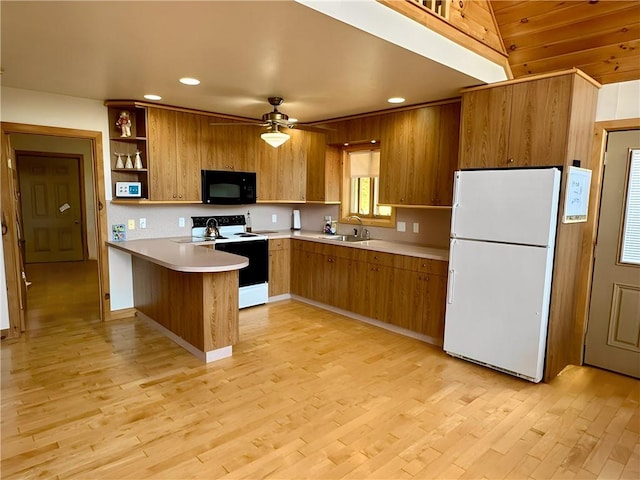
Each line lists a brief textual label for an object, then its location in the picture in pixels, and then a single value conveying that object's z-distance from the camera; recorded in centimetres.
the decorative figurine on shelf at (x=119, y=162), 416
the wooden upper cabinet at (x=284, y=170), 518
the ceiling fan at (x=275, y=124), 367
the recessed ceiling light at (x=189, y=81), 322
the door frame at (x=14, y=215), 367
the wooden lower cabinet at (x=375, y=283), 371
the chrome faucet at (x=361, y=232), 496
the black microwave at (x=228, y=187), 467
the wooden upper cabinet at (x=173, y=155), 421
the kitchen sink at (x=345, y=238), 486
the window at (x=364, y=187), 489
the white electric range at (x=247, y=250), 459
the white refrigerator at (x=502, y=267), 285
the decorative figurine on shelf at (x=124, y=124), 413
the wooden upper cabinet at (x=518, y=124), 281
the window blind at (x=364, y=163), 490
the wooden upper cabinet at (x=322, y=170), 518
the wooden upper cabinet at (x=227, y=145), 463
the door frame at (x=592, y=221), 315
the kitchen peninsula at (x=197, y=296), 317
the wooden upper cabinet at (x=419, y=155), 380
